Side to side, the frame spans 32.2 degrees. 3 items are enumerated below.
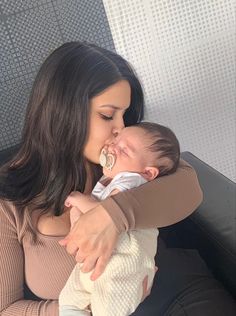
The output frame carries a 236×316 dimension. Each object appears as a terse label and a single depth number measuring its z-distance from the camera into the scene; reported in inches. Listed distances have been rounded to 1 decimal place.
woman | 36.1
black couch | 37.9
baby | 30.2
